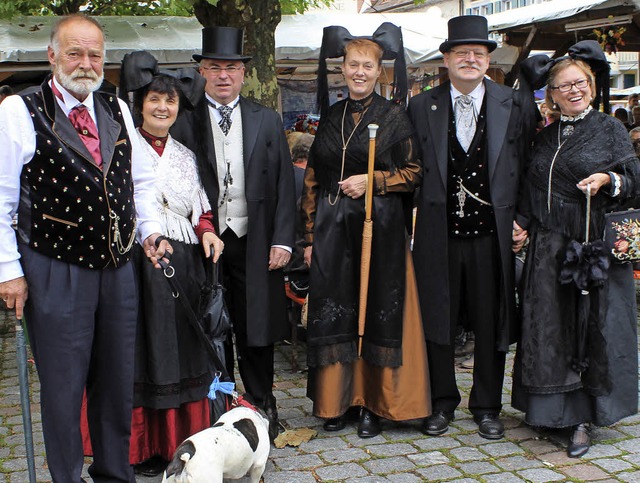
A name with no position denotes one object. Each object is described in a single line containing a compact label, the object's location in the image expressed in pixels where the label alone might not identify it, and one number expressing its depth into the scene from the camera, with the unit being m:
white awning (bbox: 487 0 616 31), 7.95
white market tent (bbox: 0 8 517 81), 9.10
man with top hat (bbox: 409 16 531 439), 4.07
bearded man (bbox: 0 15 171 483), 2.87
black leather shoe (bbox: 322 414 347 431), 4.28
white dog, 3.08
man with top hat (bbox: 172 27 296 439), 3.95
